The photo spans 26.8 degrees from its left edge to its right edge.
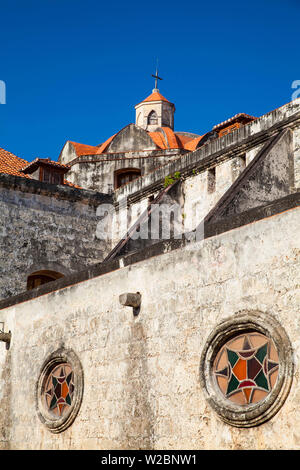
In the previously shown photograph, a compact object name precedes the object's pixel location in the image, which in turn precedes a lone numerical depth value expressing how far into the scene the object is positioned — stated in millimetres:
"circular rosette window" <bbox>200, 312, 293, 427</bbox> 6562
